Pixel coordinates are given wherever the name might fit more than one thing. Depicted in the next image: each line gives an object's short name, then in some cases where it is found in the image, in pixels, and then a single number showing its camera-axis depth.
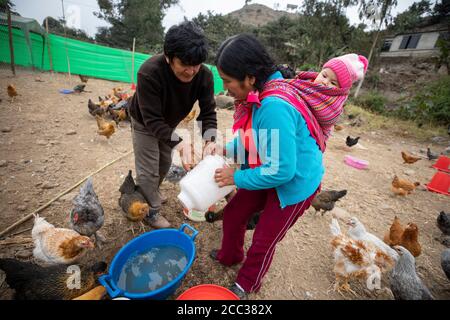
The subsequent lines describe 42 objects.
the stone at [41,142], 3.92
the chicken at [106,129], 4.38
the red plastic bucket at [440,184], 4.39
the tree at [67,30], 23.00
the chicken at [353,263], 1.97
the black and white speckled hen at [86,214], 2.00
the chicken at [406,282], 1.79
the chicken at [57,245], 1.77
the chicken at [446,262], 2.19
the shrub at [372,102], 13.62
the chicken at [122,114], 5.43
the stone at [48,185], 2.88
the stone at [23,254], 1.93
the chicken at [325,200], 2.84
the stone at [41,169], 3.19
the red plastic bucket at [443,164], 5.23
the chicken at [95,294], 1.43
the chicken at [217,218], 2.25
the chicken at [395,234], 2.48
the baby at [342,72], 1.31
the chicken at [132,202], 2.18
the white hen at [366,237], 2.11
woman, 1.16
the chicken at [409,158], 5.22
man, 1.61
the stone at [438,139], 7.99
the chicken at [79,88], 7.43
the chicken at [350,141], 5.87
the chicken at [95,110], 5.44
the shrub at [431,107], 9.91
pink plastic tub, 5.04
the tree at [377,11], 16.72
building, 18.19
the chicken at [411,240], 2.37
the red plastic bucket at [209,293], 1.40
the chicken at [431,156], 6.15
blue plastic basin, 1.31
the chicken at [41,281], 1.49
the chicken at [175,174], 3.28
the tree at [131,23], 23.30
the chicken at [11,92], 5.40
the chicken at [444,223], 2.99
